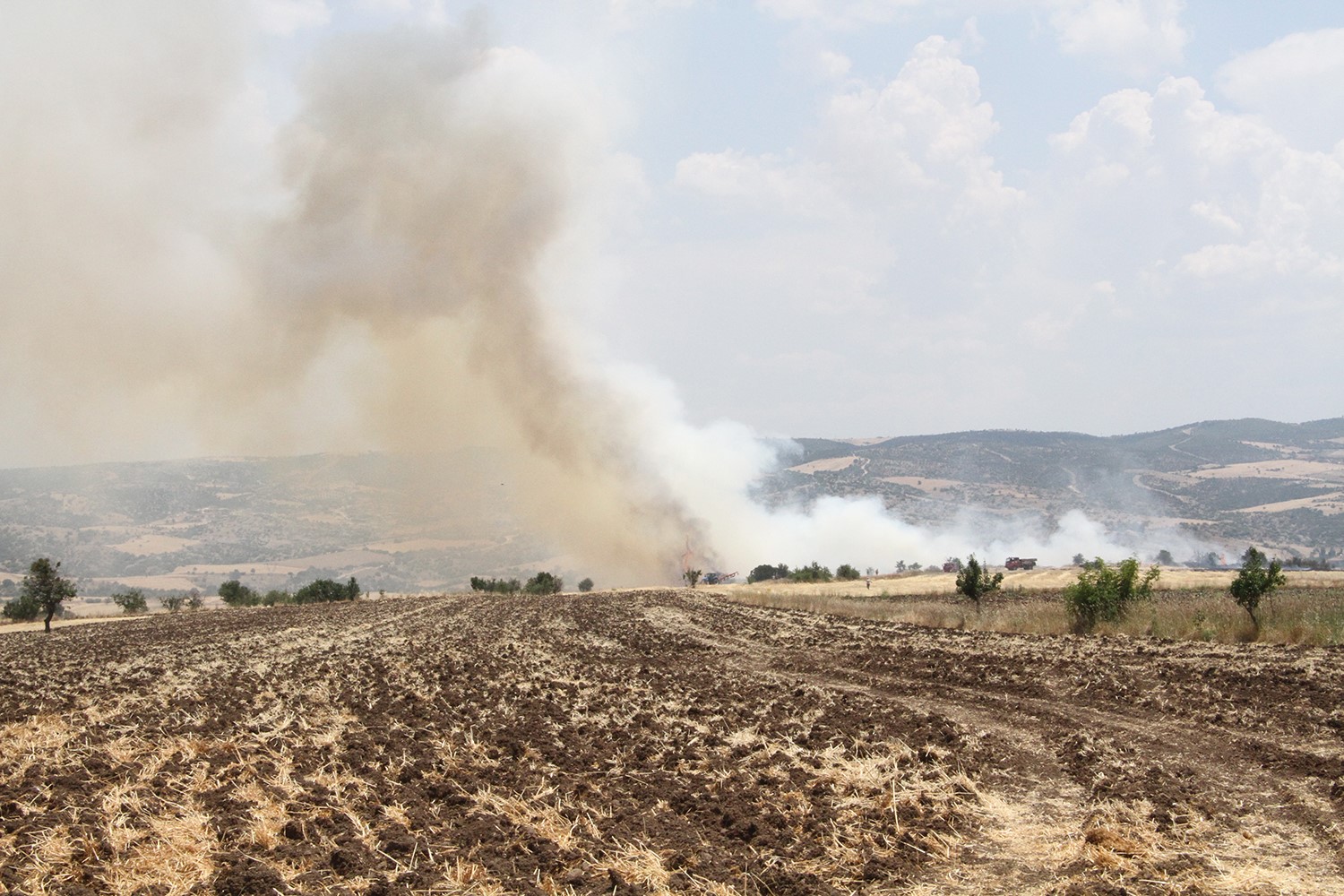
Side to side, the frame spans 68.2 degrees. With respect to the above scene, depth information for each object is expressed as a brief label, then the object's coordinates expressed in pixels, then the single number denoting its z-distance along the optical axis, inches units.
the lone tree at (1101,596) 1161.4
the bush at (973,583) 1472.7
